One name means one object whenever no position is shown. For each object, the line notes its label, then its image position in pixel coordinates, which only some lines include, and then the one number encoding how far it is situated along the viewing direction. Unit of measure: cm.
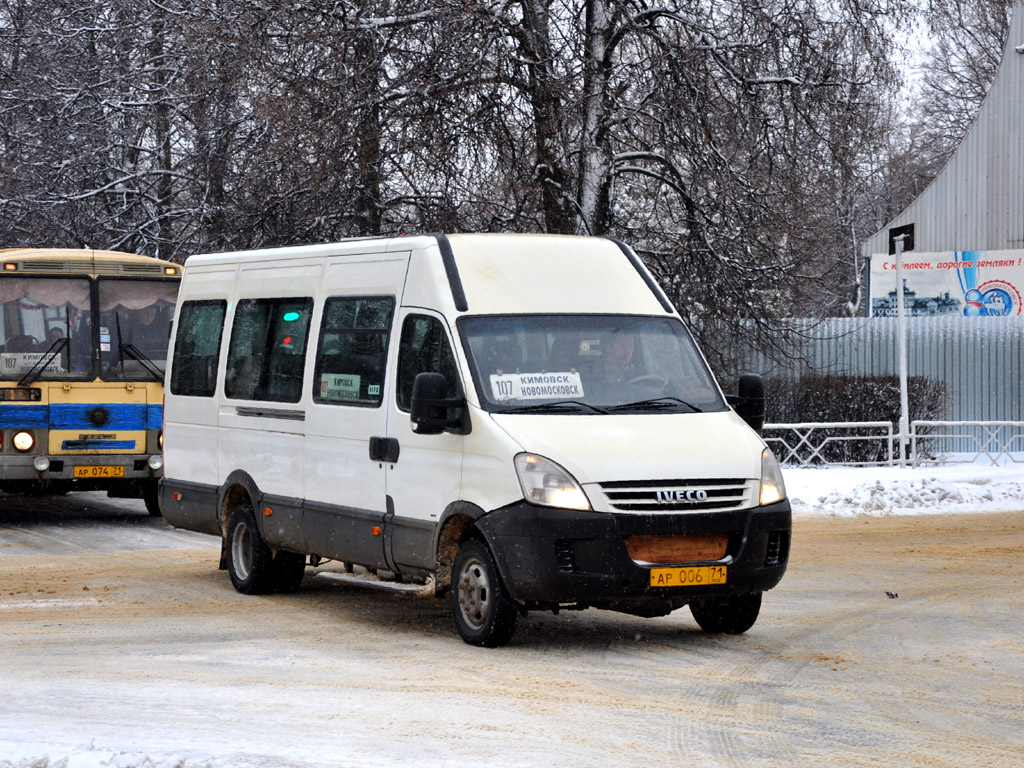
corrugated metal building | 3375
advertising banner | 3428
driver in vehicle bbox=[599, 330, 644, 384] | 980
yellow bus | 1706
